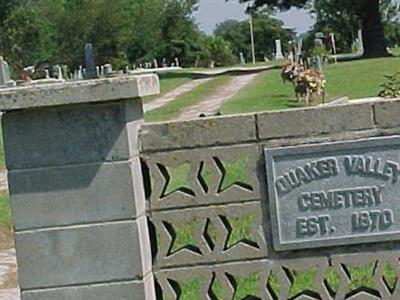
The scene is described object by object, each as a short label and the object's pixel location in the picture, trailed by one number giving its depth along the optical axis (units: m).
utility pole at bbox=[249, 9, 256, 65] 76.41
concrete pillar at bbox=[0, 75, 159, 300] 4.78
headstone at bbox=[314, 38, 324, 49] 34.69
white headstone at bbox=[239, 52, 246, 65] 73.46
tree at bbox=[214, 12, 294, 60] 82.88
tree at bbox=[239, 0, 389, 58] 42.19
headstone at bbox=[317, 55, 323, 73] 26.83
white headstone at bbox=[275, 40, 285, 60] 63.35
